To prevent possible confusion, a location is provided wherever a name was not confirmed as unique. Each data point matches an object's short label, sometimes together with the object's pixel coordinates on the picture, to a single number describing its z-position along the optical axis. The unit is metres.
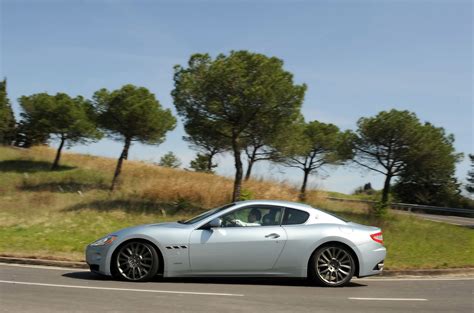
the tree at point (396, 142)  27.27
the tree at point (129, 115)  28.41
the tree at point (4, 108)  36.65
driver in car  8.64
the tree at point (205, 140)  22.70
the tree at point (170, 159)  57.09
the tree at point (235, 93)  20.78
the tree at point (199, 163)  48.27
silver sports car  8.35
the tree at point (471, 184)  48.44
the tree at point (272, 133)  22.02
